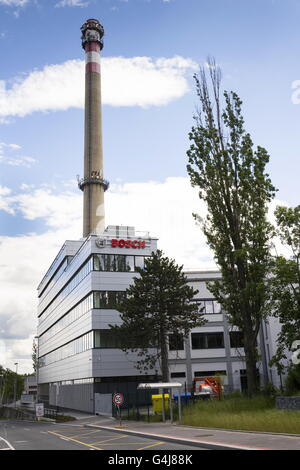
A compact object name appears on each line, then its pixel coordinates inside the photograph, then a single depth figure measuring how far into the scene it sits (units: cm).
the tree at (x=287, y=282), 2442
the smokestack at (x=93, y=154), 7369
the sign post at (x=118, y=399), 2852
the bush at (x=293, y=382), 2305
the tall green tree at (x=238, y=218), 2689
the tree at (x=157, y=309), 3822
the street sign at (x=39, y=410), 4296
